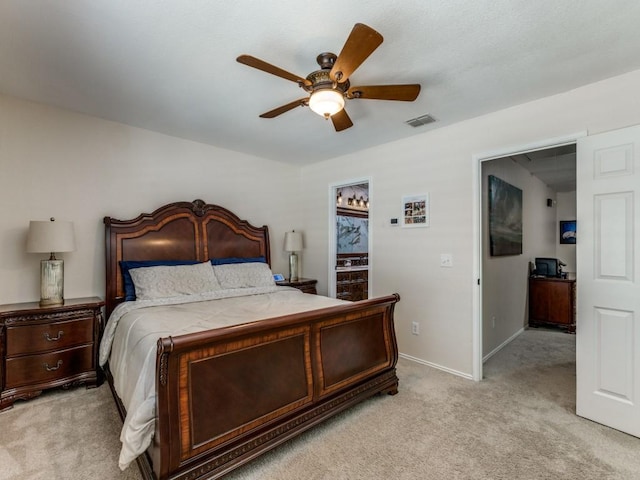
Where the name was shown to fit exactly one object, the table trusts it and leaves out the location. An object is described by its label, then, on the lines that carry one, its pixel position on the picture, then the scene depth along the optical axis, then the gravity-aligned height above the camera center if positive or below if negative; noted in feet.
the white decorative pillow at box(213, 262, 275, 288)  11.26 -1.34
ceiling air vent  9.83 +3.85
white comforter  4.91 -1.90
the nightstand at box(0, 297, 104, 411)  7.82 -2.86
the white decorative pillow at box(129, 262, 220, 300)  9.46 -1.31
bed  4.92 -2.75
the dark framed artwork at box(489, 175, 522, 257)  11.99 +0.85
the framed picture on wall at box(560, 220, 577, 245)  19.17 +0.37
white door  6.95 -0.99
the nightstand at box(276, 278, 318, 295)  13.57 -2.00
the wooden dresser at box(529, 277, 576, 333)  15.03 -3.23
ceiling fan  5.29 +3.10
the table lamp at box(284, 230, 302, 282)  14.62 -0.36
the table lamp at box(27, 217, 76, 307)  8.45 -0.20
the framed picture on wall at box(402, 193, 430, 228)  11.15 +1.04
